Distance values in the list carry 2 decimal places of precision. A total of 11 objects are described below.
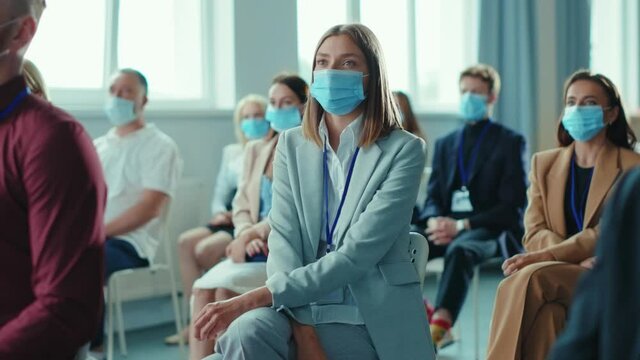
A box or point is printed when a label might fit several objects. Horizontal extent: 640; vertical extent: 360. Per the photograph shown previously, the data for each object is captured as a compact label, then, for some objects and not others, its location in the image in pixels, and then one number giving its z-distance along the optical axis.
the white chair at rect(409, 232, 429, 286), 2.31
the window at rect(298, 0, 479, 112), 6.31
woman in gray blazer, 2.13
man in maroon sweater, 1.32
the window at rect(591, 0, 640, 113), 8.54
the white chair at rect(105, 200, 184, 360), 3.81
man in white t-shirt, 3.82
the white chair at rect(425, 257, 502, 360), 4.00
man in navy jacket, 3.90
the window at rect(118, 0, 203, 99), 5.06
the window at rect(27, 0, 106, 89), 4.65
